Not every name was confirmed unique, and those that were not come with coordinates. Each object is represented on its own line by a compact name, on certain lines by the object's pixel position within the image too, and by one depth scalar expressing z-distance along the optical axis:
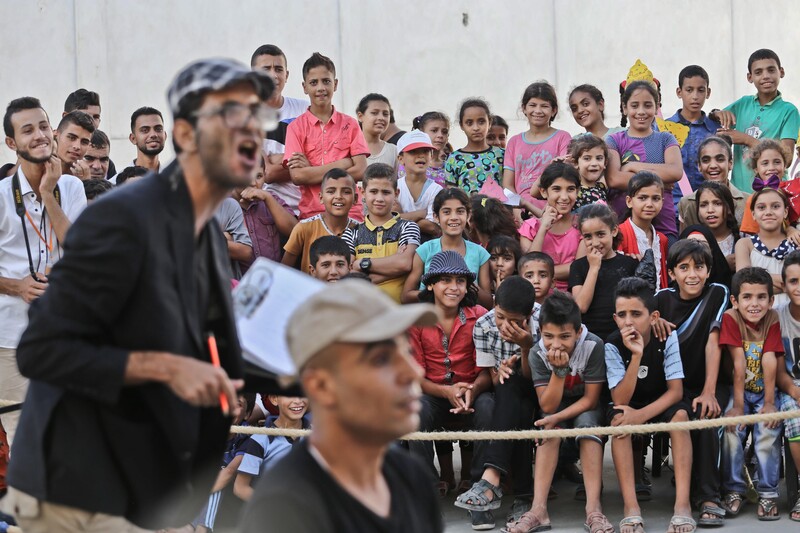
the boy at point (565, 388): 11.83
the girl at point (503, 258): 14.10
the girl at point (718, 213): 14.11
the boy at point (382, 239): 13.99
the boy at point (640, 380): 11.91
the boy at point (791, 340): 12.23
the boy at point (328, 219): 14.43
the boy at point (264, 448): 12.31
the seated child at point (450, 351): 12.66
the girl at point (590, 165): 14.75
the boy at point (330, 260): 13.47
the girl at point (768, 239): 13.55
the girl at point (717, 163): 15.02
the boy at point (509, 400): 12.19
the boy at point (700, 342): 12.09
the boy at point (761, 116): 16.77
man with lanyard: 11.83
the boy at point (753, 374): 12.10
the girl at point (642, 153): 14.96
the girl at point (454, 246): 13.99
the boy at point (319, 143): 15.23
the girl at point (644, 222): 13.81
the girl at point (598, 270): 13.09
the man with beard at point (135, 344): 4.96
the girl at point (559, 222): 14.13
